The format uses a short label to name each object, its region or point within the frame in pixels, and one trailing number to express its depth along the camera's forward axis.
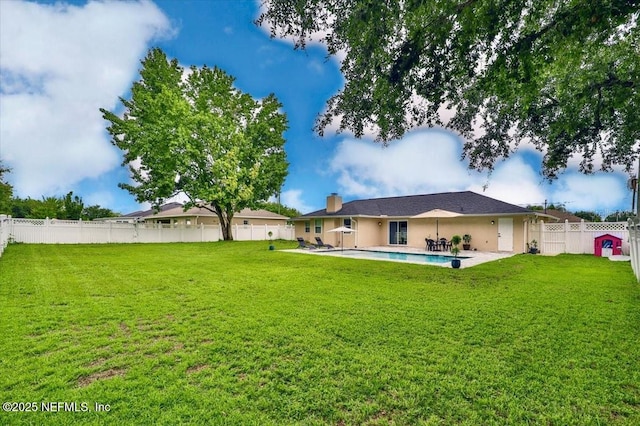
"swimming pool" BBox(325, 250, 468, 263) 13.87
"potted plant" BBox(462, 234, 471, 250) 18.48
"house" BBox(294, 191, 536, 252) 17.11
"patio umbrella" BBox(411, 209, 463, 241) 16.95
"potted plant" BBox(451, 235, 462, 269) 10.81
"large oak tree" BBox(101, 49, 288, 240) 21.28
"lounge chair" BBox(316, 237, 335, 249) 20.44
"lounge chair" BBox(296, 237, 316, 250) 19.47
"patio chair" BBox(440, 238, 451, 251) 18.55
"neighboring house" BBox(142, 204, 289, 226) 29.41
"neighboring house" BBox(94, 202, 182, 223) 35.70
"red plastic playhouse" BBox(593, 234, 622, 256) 14.58
